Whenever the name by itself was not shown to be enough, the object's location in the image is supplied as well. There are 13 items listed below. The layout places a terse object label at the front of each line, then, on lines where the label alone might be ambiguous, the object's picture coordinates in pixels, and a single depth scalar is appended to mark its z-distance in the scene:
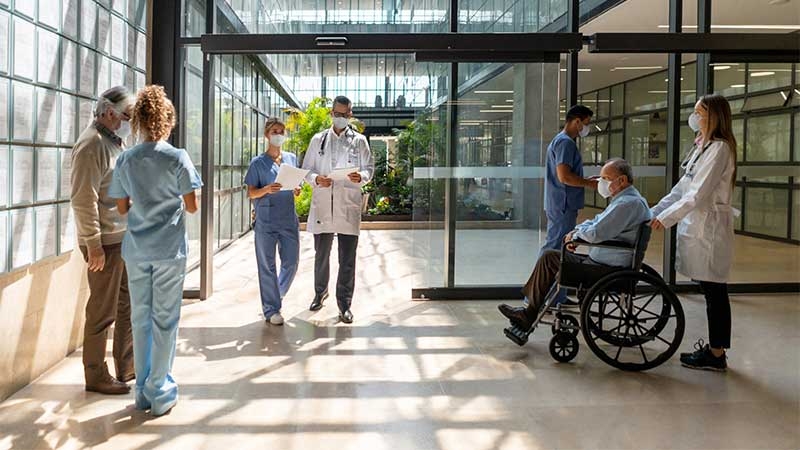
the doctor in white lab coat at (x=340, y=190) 5.50
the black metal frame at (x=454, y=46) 5.63
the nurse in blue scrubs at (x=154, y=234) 3.27
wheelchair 4.06
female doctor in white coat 4.12
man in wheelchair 4.20
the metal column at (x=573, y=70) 6.18
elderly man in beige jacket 3.53
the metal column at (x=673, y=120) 6.71
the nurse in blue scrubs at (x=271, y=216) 5.32
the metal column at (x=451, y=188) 6.31
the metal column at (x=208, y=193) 6.16
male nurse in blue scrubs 5.25
